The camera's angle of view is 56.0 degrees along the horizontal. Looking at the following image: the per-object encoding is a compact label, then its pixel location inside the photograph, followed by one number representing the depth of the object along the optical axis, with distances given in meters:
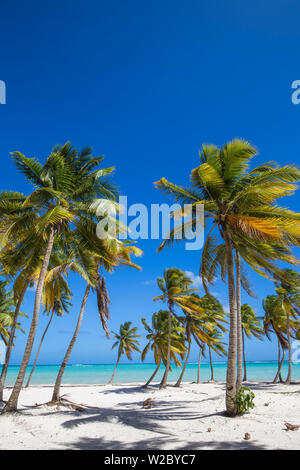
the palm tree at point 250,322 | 31.28
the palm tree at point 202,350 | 28.27
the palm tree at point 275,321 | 26.70
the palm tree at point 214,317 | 28.33
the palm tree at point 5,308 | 22.72
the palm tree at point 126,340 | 33.19
